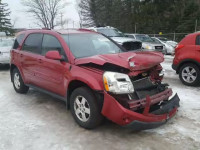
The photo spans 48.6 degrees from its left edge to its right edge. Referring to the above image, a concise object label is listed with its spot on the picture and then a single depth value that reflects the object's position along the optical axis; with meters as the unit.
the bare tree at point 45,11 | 38.66
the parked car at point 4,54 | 10.08
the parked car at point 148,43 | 14.89
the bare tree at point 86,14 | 46.34
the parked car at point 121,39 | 10.96
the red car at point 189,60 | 6.35
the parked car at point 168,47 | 16.47
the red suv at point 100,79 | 3.34
